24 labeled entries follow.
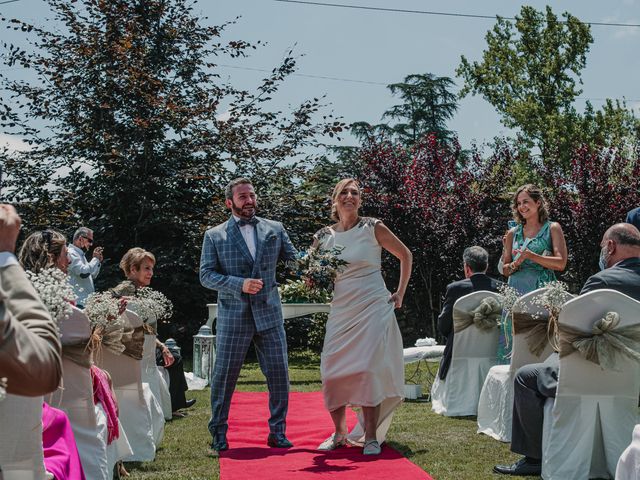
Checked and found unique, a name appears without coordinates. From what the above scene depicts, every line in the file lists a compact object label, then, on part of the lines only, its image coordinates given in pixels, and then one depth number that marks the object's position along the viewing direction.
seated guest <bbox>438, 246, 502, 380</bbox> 8.45
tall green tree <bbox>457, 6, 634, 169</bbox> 25.27
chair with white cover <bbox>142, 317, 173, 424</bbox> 7.29
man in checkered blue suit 6.74
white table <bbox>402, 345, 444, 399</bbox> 10.13
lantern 11.96
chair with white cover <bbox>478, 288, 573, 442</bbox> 6.07
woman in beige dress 6.61
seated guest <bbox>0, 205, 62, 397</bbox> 1.67
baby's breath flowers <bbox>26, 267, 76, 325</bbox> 3.96
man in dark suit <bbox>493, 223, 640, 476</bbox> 5.02
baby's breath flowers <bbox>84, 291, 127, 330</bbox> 5.11
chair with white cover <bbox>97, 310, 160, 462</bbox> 6.12
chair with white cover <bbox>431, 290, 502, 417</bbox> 8.09
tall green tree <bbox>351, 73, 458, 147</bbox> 34.66
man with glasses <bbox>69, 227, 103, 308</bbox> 10.52
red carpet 5.55
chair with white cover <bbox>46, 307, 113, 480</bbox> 4.57
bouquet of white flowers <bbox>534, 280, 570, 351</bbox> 5.25
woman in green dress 7.08
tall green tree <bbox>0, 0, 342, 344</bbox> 15.94
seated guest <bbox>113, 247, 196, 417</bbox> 7.12
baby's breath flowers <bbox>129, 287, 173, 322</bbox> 6.68
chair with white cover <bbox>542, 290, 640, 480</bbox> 4.96
